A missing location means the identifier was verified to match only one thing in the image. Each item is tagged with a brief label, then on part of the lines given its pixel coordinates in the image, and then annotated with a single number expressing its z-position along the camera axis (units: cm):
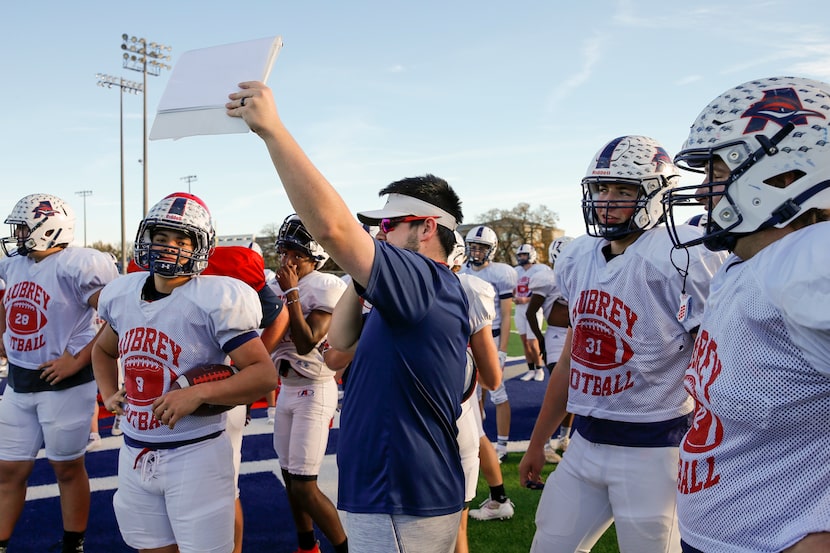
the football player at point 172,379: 286
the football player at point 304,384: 406
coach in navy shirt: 205
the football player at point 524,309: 1018
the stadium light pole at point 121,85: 3622
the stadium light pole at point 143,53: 3284
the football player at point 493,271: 771
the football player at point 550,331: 650
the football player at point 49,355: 413
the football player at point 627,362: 258
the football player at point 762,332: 151
